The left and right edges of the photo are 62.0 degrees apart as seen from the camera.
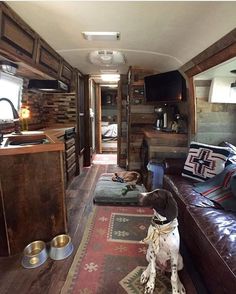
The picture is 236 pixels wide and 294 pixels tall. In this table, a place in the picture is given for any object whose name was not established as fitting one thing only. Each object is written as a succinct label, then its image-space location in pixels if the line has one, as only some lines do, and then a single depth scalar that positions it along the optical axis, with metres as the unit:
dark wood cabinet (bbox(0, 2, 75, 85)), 1.51
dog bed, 2.84
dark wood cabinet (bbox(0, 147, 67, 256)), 1.76
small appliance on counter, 3.62
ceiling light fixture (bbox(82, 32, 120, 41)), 2.03
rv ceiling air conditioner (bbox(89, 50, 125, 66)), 2.71
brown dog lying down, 3.57
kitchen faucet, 2.12
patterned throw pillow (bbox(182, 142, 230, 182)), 2.15
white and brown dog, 1.30
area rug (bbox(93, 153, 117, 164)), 5.24
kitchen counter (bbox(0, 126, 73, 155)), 1.71
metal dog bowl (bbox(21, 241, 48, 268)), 1.67
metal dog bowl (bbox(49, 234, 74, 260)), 1.76
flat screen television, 3.01
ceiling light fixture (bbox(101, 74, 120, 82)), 4.72
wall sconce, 3.01
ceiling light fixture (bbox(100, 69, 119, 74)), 4.01
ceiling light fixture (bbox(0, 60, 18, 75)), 2.12
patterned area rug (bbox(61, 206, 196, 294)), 1.47
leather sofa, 1.11
